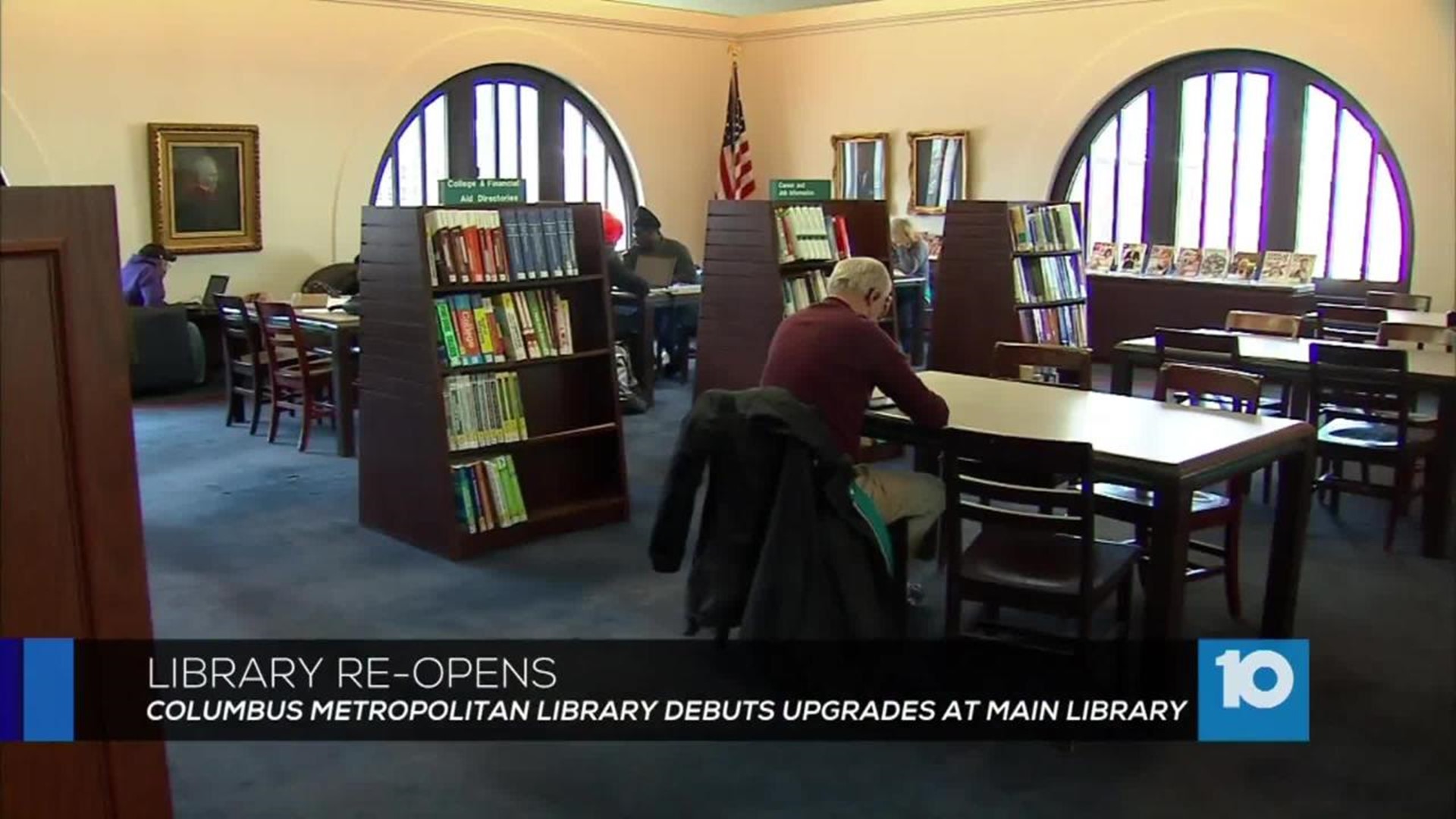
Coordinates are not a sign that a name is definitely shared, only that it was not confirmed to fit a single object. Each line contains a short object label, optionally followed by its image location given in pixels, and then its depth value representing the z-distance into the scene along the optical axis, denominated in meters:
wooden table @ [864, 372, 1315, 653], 3.93
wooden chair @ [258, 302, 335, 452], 8.01
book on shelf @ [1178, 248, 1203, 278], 11.24
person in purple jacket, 9.70
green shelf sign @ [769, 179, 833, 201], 8.39
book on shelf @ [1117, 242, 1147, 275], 11.60
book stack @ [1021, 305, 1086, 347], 8.67
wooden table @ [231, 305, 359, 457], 7.74
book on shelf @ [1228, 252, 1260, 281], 10.89
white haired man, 4.35
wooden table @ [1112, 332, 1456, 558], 5.74
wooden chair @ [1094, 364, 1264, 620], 4.64
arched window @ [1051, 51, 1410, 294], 10.63
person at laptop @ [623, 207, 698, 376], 10.40
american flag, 14.23
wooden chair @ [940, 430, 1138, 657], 3.84
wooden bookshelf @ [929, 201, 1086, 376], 8.57
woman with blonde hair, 10.92
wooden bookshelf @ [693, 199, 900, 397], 7.41
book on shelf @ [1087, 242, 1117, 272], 11.75
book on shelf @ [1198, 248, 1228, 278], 11.09
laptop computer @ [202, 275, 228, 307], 10.34
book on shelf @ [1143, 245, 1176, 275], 11.44
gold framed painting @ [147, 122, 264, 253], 10.39
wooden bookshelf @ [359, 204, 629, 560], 5.74
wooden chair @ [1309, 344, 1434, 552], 5.88
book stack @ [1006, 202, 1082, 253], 8.70
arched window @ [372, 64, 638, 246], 12.32
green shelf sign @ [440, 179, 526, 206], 6.49
